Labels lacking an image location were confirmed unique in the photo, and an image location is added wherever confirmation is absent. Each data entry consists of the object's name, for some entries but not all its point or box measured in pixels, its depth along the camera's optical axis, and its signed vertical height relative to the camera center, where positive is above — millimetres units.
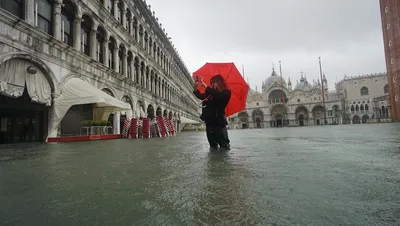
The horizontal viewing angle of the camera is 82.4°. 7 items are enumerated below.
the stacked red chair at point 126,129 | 12969 +72
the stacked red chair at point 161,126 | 13547 +181
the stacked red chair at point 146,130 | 12508 -25
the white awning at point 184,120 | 30200 +1091
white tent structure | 9789 +1458
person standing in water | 4448 +398
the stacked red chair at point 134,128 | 12598 +106
